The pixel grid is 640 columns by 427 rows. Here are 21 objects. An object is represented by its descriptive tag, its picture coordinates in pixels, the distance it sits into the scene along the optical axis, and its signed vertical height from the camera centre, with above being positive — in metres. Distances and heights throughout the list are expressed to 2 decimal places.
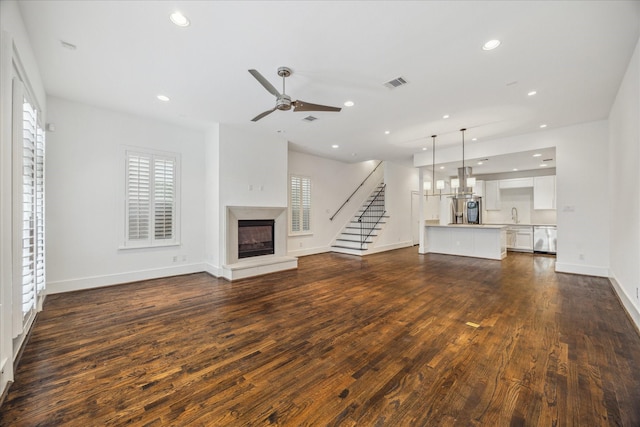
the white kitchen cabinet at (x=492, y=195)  9.86 +0.70
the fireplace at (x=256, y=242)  5.43 -0.67
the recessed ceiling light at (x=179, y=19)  2.43 +1.85
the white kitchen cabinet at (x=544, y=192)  8.52 +0.72
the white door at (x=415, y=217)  10.49 -0.15
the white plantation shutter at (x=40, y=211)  3.30 +0.02
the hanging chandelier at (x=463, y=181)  6.44 +0.83
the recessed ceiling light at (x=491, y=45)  2.78 +1.83
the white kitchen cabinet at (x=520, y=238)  8.66 -0.82
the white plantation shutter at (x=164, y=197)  5.27 +0.31
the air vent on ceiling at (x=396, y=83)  3.57 +1.84
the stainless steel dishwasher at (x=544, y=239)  8.17 -0.80
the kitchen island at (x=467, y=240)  7.46 -0.82
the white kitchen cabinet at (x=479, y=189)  10.05 +0.95
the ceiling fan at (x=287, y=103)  3.15 +1.40
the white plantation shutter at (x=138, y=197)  4.95 +0.30
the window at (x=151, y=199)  4.96 +0.28
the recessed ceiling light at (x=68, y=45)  2.87 +1.87
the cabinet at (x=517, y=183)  9.10 +1.11
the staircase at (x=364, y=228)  8.52 -0.52
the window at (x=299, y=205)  7.81 +0.25
